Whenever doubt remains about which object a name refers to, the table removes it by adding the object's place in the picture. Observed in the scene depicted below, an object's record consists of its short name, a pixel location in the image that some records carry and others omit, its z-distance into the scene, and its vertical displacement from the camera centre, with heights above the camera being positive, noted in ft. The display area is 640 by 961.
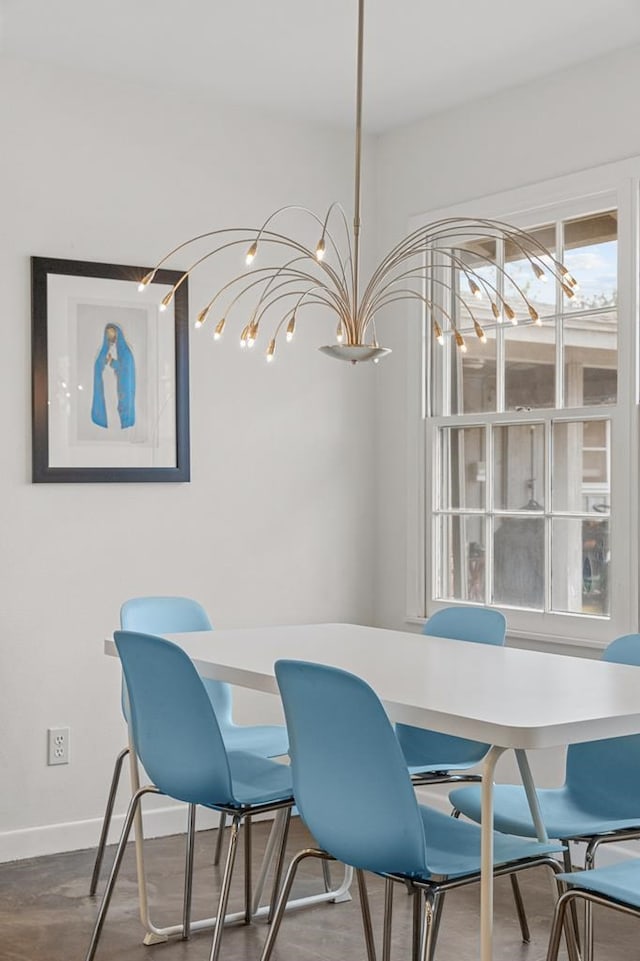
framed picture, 14.55 +1.31
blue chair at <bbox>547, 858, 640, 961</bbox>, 7.22 -2.48
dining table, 7.75 -1.60
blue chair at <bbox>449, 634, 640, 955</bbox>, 9.71 -2.75
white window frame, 13.56 +1.22
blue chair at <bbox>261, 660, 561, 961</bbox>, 7.91 -2.12
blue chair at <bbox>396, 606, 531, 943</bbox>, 11.82 -2.65
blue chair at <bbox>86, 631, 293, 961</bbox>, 9.86 -2.19
